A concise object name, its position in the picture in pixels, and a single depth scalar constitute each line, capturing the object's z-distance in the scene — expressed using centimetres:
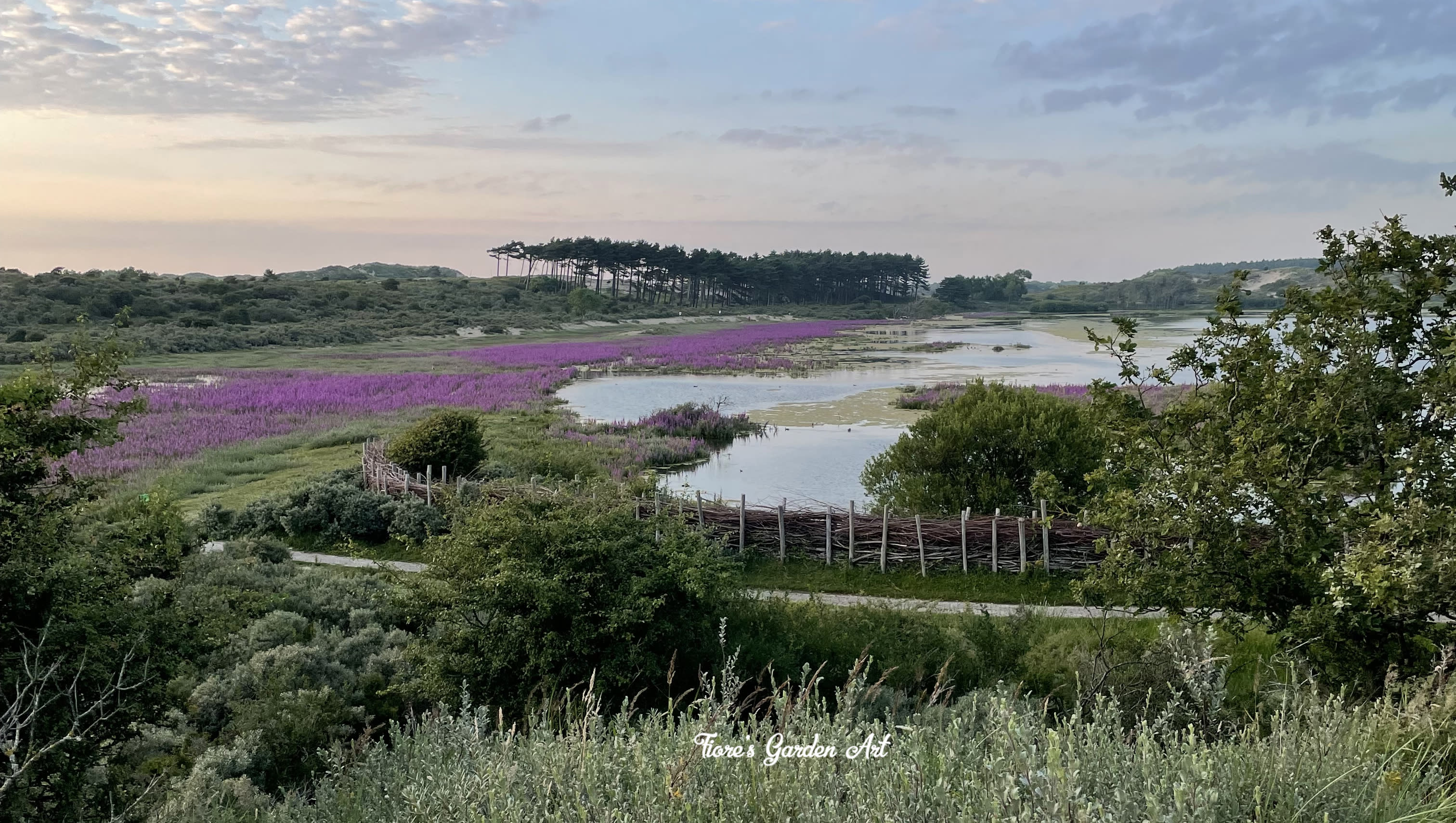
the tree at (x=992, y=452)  1809
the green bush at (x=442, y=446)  2147
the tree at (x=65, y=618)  595
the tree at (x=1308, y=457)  762
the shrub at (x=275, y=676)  837
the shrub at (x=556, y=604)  983
